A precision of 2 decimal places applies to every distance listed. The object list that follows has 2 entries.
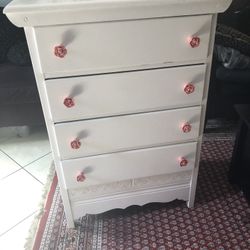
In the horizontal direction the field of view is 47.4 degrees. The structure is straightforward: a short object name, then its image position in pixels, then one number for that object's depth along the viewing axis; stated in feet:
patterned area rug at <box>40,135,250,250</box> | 3.96
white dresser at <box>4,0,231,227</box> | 2.56
